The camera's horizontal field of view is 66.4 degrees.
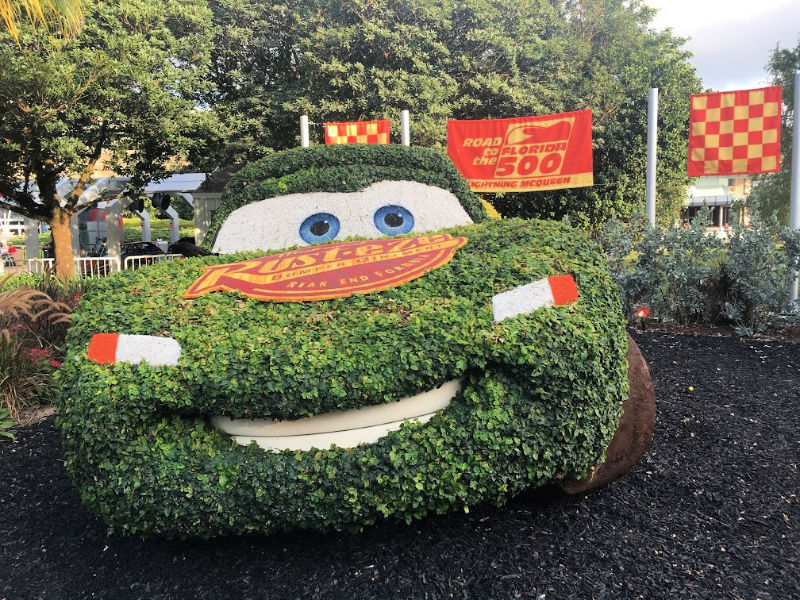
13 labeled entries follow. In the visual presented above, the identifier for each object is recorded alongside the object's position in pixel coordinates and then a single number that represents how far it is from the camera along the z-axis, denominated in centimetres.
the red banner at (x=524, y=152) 878
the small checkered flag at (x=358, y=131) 857
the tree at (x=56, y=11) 532
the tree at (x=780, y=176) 1568
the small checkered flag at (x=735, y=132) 667
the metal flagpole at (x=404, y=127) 915
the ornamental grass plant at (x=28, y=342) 459
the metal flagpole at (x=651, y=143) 743
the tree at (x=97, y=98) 1030
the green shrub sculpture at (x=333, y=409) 196
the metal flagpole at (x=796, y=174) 648
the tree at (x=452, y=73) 1429
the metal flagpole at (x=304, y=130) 899
